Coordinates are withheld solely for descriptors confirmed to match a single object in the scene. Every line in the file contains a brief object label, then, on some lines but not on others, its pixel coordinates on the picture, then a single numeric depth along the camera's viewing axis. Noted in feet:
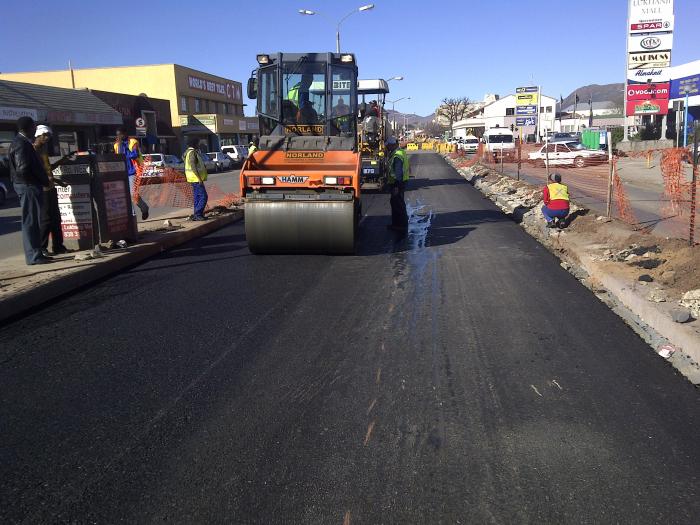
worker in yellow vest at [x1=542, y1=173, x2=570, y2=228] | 36.50
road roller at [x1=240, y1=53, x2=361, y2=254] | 29.17
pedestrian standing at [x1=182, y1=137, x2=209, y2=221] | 39.65
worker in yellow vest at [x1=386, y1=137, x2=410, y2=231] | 37.32
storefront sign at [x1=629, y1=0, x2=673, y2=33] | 131.13
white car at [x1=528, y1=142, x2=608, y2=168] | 99.55
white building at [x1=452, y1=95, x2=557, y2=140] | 298.43
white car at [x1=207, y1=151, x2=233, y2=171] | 133.90
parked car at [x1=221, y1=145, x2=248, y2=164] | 151.43
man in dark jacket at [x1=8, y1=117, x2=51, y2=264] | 25.87
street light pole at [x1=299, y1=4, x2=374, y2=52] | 99.76
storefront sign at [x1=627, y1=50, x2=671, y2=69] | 133.39
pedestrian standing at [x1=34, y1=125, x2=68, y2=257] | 27.70
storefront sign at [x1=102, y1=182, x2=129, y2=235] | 30.73
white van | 141.69
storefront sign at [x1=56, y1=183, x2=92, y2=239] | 29.91
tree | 462.19
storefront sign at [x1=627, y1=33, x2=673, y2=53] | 131.95
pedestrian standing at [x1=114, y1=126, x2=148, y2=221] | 38.91
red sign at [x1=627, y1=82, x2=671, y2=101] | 134.21
